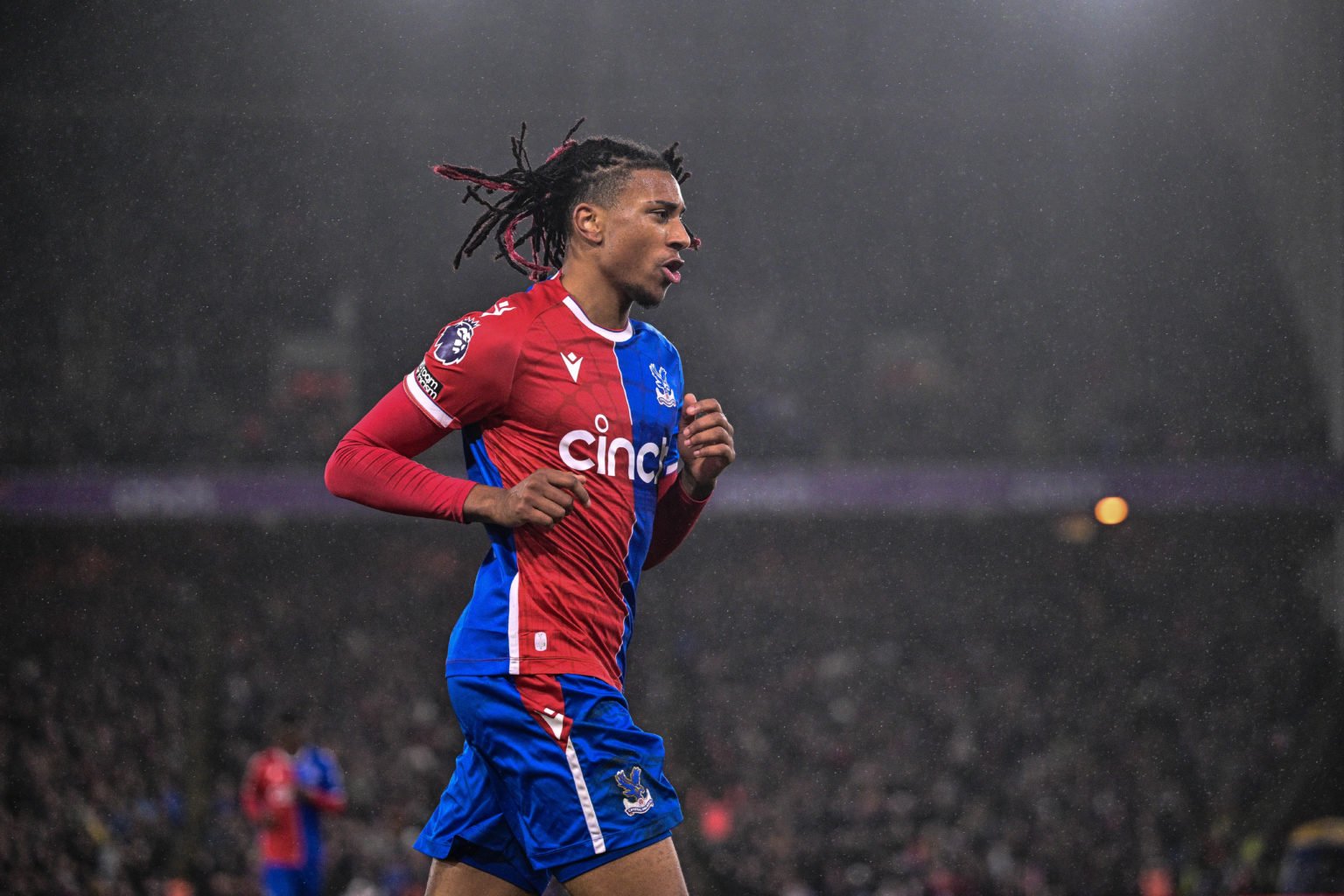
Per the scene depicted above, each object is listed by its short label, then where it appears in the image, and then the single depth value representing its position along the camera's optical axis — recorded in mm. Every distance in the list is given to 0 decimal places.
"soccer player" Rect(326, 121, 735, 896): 5465
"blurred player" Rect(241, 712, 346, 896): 10877
